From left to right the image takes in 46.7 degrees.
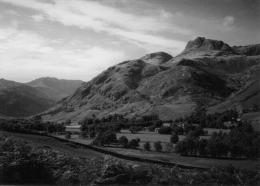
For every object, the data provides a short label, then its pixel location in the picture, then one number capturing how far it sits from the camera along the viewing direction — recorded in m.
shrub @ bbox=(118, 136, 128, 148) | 102.38
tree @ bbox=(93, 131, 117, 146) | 102.56
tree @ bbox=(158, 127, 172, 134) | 144.88
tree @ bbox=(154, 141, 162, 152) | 97.06
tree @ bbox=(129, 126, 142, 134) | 151.62
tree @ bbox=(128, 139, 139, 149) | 102.25
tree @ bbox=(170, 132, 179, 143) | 111.31
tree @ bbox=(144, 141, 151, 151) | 98.19
